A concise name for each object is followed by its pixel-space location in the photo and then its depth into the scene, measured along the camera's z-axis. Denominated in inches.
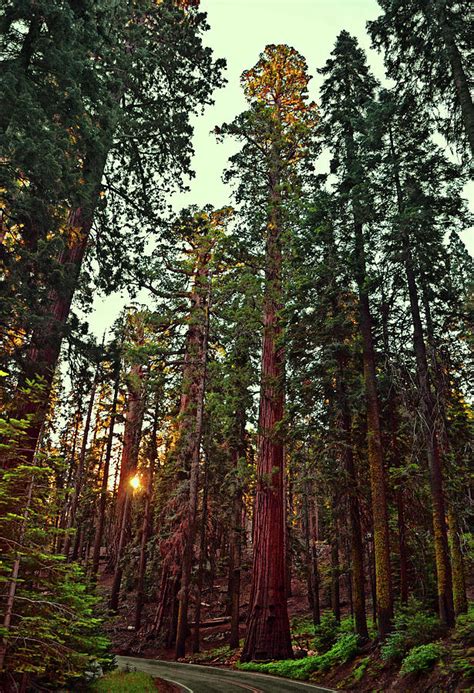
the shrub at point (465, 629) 340.2
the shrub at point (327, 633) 570.5
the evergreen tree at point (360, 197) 471.2
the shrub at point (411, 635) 392.2
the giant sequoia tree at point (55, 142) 331.9
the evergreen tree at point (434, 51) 441.4
